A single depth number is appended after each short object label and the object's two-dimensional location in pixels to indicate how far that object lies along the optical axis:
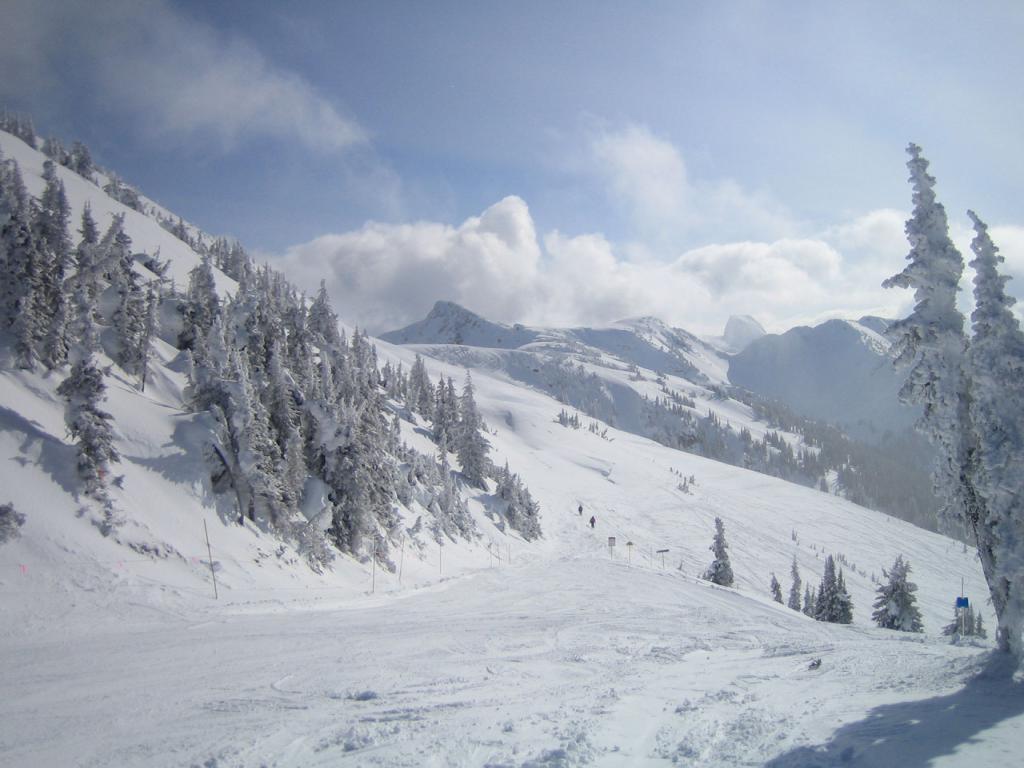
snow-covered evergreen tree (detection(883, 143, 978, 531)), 12.38
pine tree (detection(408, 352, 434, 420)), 100.88
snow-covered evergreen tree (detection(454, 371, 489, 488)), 67.19
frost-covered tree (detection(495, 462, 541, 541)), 59.73
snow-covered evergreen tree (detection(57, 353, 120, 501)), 23.00
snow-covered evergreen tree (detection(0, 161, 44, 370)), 27.48
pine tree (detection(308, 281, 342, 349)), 76.44
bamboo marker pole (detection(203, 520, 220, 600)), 21.00
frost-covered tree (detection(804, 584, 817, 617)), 52.30
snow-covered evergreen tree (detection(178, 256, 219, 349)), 42.91
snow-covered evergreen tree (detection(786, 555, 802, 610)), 52.62
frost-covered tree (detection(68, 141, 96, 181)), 109.50
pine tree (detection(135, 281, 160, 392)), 36.15
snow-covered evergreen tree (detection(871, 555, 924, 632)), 41.06
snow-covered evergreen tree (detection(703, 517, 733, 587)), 48.50
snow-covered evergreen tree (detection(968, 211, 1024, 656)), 10.91
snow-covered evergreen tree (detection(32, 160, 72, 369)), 28.92
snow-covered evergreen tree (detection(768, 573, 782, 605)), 56.47
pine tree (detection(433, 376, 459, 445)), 74.56
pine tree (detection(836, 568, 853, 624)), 45.47
